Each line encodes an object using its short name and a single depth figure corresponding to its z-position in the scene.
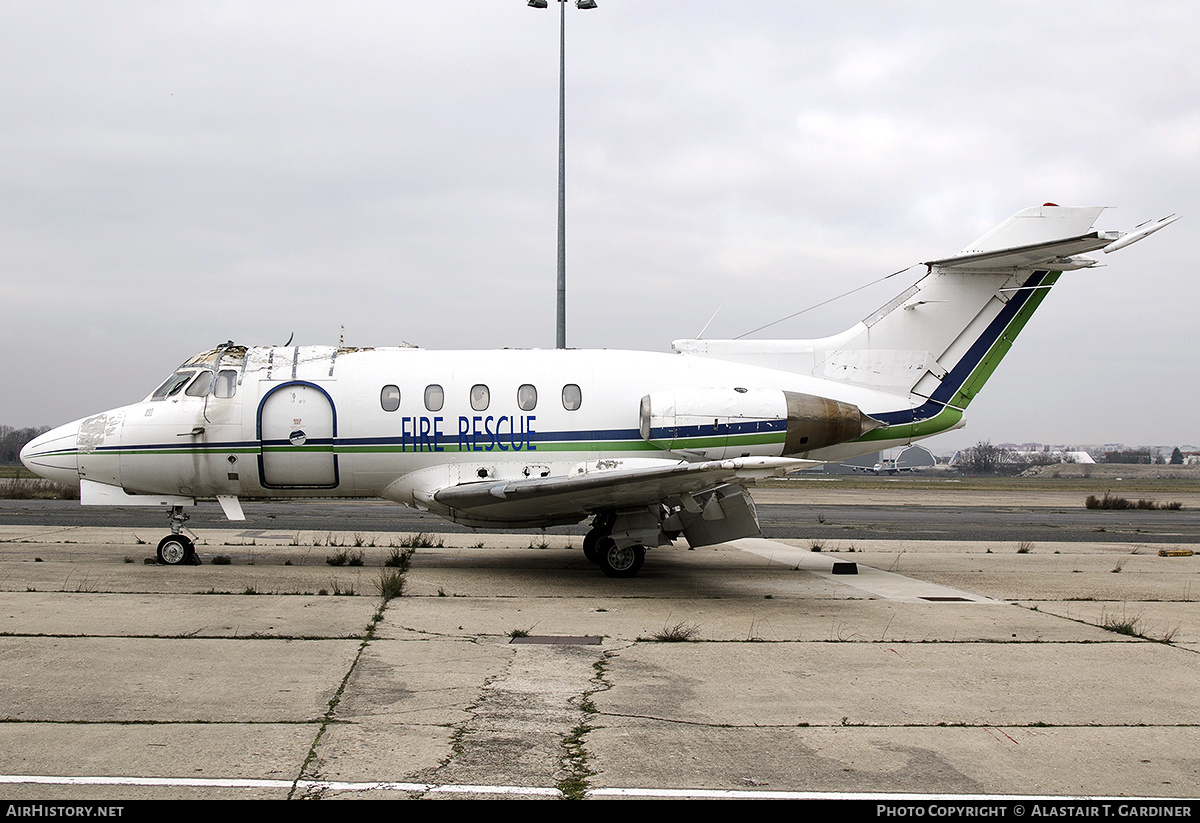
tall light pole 23.78
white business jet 14.31
